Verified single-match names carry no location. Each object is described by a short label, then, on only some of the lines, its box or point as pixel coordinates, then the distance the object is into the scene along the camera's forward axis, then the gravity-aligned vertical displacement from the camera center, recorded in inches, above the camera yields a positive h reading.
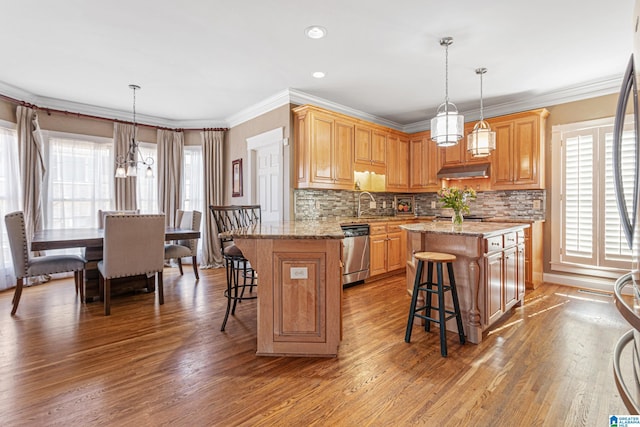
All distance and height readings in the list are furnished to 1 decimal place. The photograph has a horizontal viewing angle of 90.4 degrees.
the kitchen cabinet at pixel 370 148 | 191.8 +36.8
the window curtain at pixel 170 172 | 219.5 +25.3
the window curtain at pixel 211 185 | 221.8 +15.9
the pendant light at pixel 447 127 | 113.7 +28.9
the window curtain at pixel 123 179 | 202.4 +18.3
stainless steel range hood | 188.2 +21.9
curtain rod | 166.4 +56.1
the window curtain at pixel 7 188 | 164.7 +10.6
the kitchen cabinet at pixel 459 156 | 195.3 +32.9
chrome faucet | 209.6 +6.4
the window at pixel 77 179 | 185.9 +17.3
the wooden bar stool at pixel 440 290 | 94.3 -26.0
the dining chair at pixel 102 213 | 182.6 -3.4
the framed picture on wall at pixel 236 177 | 213.8 +20.5
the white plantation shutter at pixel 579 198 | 163.6 +4.4
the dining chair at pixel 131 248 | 125.2 -16.6
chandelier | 166.6 +31.3
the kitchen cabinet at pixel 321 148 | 166.4 +32.1
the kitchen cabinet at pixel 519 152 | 171.0 +30.6
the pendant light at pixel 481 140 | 137.8 +29.2
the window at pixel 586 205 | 157.6 +0.7
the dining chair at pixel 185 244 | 169.9 -21.5
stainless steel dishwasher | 164.2 -24.6
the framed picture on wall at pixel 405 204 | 240.4 +2.2
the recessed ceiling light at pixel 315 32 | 109.5 +61.6
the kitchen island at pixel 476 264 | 101.6 -19.6
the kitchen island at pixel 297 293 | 88.9 -24.2
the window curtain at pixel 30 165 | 169.8 +23.6
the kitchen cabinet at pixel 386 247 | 179.0 -24.1
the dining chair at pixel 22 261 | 123.6 -21.9
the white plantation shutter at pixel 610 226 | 154.8 -9.9
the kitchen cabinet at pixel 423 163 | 214.7 +30.3
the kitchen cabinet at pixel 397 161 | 214.4 +31.5
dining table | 123.3 -14.9
